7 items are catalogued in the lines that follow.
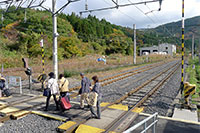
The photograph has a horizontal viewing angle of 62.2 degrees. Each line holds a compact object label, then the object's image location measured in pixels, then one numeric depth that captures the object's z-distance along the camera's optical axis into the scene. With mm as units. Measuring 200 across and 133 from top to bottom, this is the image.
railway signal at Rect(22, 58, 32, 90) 10453
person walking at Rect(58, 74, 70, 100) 6751
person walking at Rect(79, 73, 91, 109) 6449
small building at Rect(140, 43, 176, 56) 77625
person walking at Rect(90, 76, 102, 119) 5746
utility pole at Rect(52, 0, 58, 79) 10552
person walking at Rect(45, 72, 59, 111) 6586
